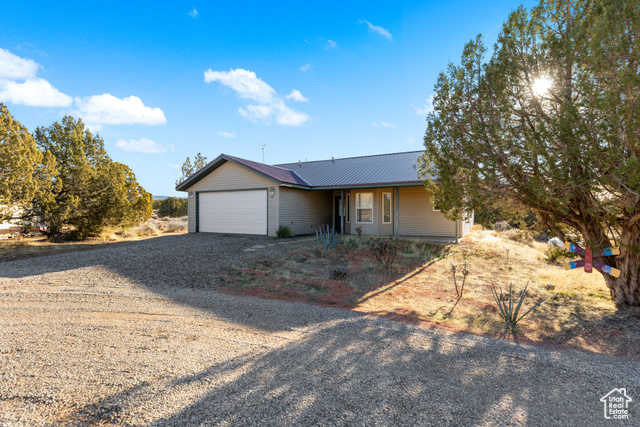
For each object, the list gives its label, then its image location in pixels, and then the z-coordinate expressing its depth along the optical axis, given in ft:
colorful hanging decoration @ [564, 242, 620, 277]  18.86
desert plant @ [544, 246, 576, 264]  35.91
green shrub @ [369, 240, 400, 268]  30.55
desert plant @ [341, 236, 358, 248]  39.14
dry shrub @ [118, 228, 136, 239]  59.21
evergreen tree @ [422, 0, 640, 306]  15.06
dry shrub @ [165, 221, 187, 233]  66.91
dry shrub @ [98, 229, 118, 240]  54.70
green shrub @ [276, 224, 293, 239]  46.70
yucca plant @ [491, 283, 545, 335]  15.75
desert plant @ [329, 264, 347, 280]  25.81
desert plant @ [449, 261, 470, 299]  22.21
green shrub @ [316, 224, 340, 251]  36.99
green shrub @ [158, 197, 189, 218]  99.40
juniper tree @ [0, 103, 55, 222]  38.24
